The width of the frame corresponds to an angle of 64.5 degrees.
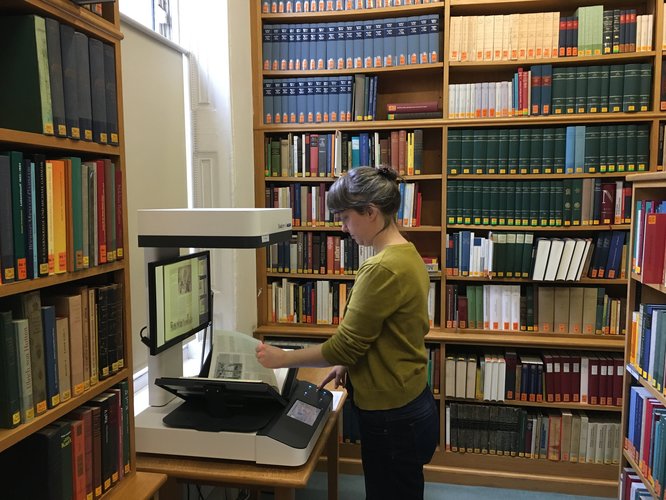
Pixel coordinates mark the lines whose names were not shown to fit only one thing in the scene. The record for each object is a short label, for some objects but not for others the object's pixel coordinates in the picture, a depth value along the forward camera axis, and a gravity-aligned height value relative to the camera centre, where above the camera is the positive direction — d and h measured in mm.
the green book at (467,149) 2920 +327
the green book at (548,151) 2848 +307
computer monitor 1594 -292
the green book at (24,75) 1098 +284
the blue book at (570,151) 2818 +302
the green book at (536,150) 2861 +314
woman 1595 -432
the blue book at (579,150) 2811 +308
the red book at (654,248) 1753 -136
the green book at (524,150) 2869 +315
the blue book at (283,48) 3080 +942
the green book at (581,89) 2805 +632
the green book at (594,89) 2793 +629
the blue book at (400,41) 2945 +936
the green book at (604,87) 2789 +638
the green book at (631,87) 2752 +628
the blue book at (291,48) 3070 +939
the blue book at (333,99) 3045 +632
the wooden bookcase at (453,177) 2822 +175
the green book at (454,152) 2930 +312
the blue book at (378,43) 2975 +933
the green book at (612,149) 2801 +311
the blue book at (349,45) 3000 +935
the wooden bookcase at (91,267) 1083 -139
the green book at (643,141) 2779 +346
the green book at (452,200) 2957 +47
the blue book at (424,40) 2920 +934
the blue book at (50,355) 1169 -324
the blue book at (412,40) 2936 +939
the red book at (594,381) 2863 -941
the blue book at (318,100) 3061 +633
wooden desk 1526 -776
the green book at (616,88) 2779 +632
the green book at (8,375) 1061 -332
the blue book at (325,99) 3053 +637
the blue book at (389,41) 2963 +940
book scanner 1558 -636
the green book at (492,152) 2898 +307
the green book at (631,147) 2783 +319
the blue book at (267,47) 3105 +955
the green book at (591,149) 2812 +312
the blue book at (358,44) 2992 +935
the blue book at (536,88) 2828 +642
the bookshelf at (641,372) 1780 -583
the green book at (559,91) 2824 +627
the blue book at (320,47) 3037 +936
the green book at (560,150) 2840 +312
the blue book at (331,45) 3025 +940
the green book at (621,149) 2791 +310
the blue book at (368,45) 2984 +929
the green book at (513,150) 2879 +316
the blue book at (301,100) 3082 +637
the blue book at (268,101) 3123 +639
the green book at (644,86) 2746 +632
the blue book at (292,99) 3092 +642
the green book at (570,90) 2816 +628
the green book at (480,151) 2908 +314
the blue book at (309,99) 3072 +640
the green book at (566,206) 2846 +10
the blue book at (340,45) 3012 +937
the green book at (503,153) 2887 +301
